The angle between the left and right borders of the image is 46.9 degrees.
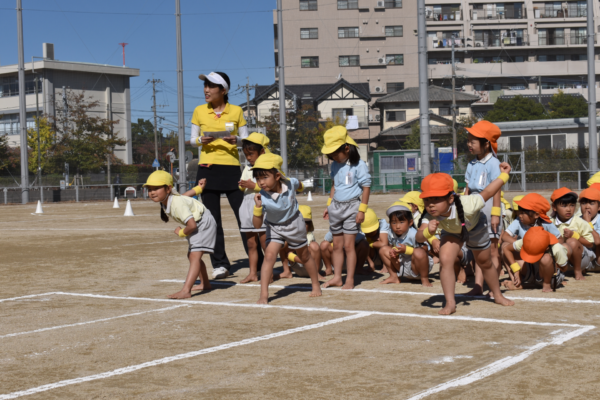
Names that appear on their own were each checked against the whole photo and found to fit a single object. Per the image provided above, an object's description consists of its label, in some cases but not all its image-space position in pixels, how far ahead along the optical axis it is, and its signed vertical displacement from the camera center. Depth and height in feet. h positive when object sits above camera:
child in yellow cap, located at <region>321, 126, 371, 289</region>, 23.49 +0.00
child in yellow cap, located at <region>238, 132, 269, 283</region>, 24.97 -0.44
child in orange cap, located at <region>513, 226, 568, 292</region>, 21.93 -2.16
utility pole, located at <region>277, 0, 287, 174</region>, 112.98 +17.31
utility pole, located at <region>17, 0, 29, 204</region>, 126.21 +16.67
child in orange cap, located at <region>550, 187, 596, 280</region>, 24.41 -1.40
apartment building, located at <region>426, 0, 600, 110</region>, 243.40 +52.70
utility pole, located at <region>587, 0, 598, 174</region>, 87.73 +12.89
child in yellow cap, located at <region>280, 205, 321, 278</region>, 25.46 -2.11
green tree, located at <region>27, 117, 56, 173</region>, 189.75 +17.27
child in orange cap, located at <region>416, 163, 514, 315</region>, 18.22 -0.91
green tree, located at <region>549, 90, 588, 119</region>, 209.04 +25.65
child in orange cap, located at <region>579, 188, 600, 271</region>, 25.83 -0.73
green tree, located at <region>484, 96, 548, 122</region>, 207.31 +24.67
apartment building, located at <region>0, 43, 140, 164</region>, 225.35 +39.24
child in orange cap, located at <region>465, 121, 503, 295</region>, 21.84 +0.70
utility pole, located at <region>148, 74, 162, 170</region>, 254.88 +40.18
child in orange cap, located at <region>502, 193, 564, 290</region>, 22.99 -1.22
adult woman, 26.63 +1.93
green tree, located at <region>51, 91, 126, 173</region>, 182.39 +15.34
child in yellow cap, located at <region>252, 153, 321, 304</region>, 21.24 -0.63
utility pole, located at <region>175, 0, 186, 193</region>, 107.65 +12.78
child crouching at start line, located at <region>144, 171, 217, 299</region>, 22.26 -0.61
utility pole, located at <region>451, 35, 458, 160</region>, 176.93 +16.48
